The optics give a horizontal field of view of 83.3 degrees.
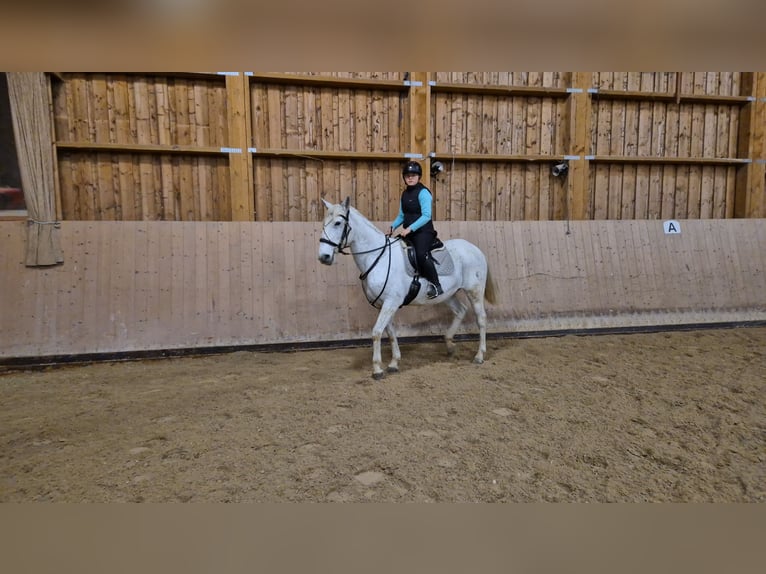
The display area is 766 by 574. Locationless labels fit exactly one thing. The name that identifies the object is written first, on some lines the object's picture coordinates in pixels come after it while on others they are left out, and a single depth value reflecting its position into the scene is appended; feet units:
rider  13.58
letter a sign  20.02
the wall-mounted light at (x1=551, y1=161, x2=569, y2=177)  21.42
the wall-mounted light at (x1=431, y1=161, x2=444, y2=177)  20.22
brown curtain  15.21
